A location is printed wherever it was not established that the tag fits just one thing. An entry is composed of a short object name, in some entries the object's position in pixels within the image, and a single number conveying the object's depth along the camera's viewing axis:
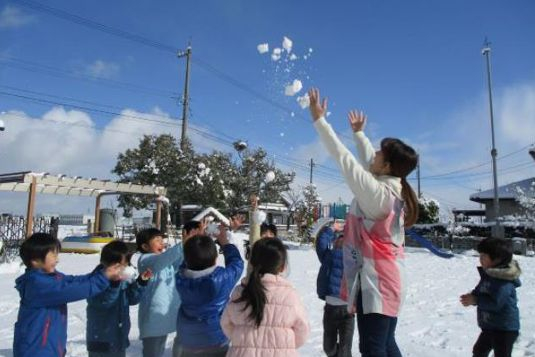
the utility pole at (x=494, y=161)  21.75
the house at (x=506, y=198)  30.27
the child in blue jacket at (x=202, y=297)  3.11
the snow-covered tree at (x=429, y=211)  30.16
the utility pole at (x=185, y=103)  30.23
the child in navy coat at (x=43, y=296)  2.92
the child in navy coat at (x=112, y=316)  3.52
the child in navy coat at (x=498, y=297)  3.61
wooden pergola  15.44
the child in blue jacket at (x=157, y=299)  3.90
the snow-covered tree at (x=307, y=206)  24.90
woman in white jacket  2.42
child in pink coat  2.65
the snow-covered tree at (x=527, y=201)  25.07
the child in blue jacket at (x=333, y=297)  4.33
